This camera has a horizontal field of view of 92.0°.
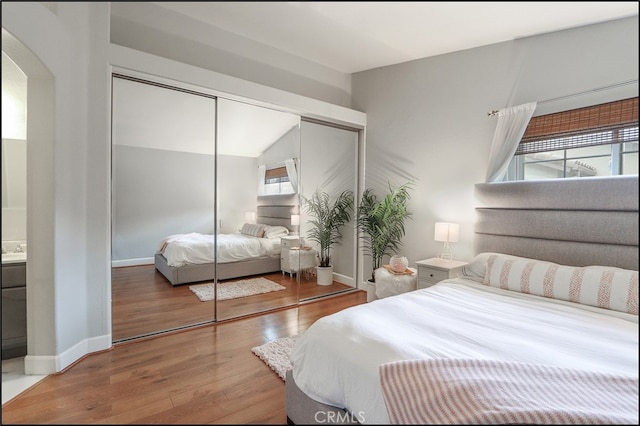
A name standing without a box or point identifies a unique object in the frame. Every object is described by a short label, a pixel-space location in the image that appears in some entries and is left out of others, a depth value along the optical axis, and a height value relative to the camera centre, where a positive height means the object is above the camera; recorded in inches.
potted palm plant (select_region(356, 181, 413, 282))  121.1 -3.4
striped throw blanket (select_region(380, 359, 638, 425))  27.9 -19.0
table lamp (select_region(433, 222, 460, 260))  98.3 -7.2
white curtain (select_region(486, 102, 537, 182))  56.7 +15.1
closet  98.3 +11.1
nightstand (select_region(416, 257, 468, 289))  87.9 -17.1
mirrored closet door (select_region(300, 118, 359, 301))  143.3 +14.4
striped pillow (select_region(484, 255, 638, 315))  43.4 -10.9
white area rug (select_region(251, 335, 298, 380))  82.4 -41.6
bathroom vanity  83.2 -24.9
